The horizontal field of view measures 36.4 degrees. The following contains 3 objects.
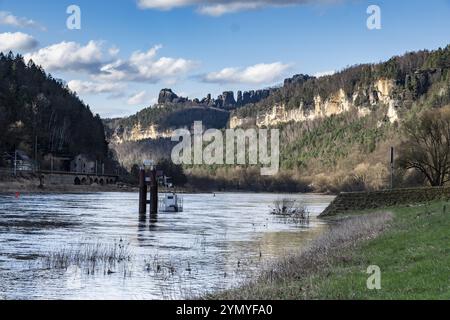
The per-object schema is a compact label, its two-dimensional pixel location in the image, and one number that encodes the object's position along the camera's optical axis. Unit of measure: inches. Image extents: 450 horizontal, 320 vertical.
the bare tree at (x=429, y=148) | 3497.0
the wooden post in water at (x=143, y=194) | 3240.7
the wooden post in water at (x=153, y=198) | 3280.0
